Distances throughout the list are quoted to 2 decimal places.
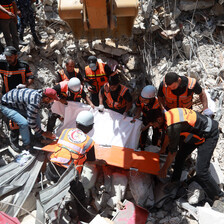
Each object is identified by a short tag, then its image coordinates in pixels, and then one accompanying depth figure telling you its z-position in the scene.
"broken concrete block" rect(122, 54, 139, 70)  6.01
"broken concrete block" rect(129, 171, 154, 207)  3.30
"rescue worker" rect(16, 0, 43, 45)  4.87
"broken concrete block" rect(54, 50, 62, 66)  5.93
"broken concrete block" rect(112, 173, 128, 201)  3.38
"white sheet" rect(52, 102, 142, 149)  3.96
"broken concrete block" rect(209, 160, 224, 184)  3.53
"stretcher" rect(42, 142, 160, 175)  3.35
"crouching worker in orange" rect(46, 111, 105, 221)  2.88
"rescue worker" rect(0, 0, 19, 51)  4.24
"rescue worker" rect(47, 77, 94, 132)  4.08
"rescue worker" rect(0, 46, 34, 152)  3.72
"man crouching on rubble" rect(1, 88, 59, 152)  3.45
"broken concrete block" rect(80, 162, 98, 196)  3.42
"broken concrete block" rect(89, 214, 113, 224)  2.87
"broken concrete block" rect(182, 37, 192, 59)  5.30
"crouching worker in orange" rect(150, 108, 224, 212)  2.91
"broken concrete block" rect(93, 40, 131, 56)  5.93
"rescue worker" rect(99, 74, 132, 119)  4.02
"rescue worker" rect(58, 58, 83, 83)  4.59
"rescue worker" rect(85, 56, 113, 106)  4.46
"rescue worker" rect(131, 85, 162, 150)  3.79
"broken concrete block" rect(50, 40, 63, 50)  5.81
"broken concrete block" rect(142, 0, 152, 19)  5.55
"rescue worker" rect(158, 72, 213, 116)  3.57
